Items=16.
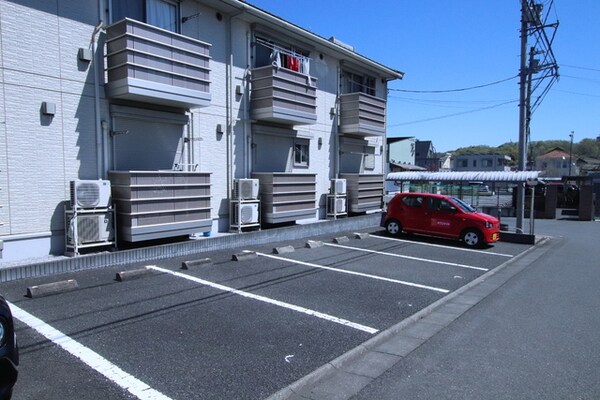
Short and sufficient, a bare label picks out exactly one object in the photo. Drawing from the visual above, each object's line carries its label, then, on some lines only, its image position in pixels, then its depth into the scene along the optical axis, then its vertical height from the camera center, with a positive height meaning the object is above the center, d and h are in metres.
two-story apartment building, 7.24 +1.66
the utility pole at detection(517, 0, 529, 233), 14.38 +2.87
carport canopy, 14.05 +0.08
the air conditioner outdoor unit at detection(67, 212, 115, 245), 7.55 -0.99
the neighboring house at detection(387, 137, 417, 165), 41.05 +2.99
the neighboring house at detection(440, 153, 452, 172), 69.74 +3.23
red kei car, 12.13 -1.31
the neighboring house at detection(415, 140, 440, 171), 57.72 +3.54
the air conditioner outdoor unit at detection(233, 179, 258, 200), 10.93 -0.31
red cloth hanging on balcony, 12.86 +3.68
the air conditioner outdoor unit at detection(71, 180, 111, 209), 7.51 -0.31
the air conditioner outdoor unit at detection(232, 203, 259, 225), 10.84 -0.99
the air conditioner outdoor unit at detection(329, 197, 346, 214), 14.70 -1.01
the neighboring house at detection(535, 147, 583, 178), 69.88 +2.89
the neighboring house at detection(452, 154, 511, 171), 63.38 +2.61
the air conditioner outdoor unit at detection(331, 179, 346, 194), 14.73 -0.30
